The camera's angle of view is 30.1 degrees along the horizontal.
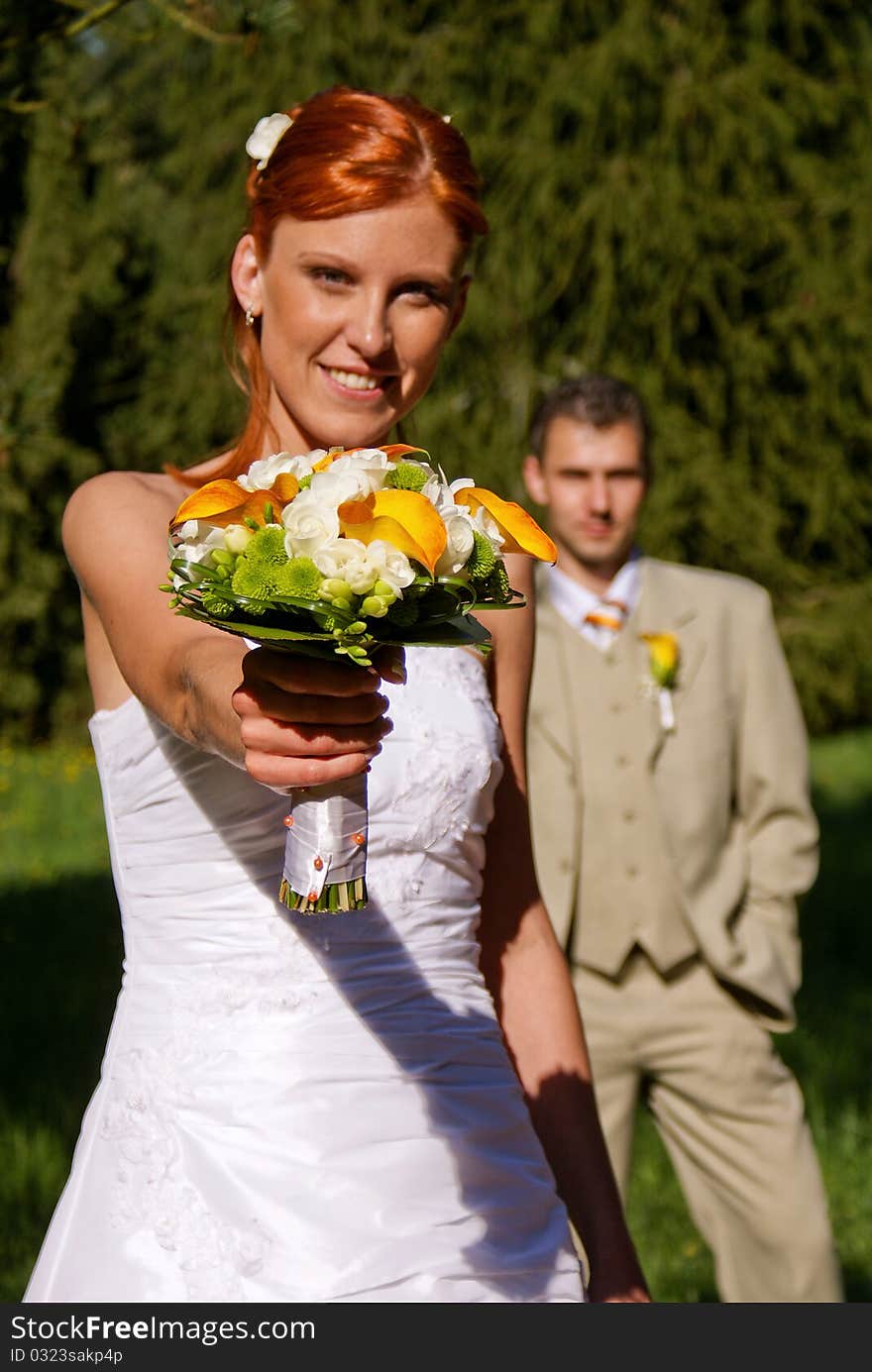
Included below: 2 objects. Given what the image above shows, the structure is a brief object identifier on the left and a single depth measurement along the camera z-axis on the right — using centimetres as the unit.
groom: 442
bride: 208
